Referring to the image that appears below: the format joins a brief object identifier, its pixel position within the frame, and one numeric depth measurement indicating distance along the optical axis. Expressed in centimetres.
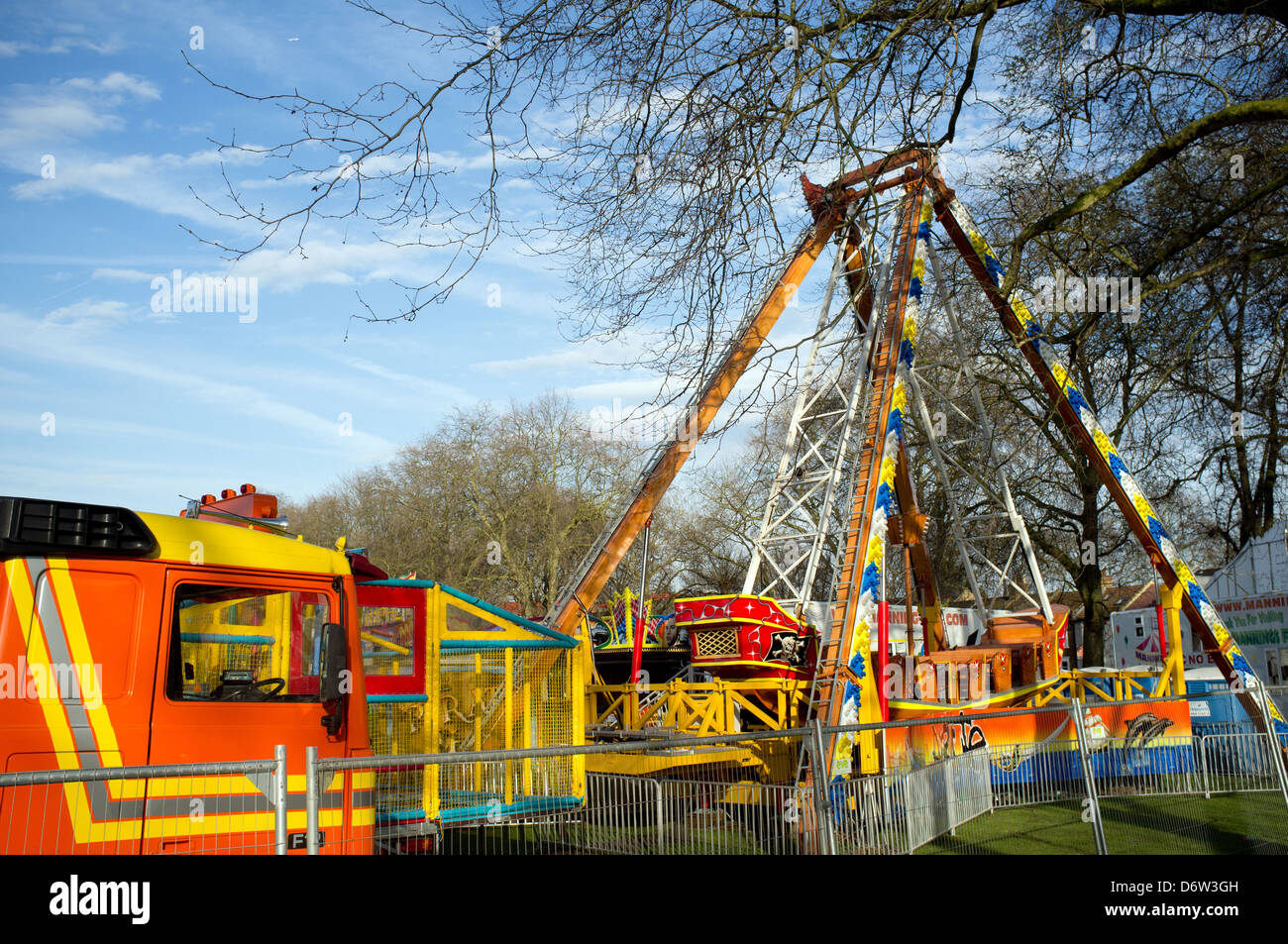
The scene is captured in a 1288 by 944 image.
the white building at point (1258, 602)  2056
